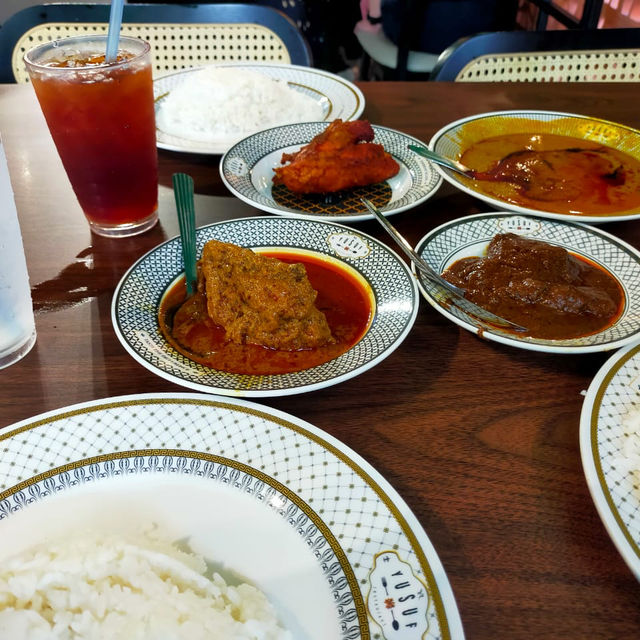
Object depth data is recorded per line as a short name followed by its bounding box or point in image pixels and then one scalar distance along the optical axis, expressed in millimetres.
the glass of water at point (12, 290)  389
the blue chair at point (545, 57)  894
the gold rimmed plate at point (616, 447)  299
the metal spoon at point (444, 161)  592
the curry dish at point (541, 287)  429
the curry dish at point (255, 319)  416
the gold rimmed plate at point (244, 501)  284
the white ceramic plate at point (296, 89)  648
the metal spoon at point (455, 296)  431
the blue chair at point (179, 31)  920
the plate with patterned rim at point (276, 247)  371
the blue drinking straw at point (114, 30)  442
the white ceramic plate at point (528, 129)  640
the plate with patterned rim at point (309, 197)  551
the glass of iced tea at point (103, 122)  465
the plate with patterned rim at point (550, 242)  396
